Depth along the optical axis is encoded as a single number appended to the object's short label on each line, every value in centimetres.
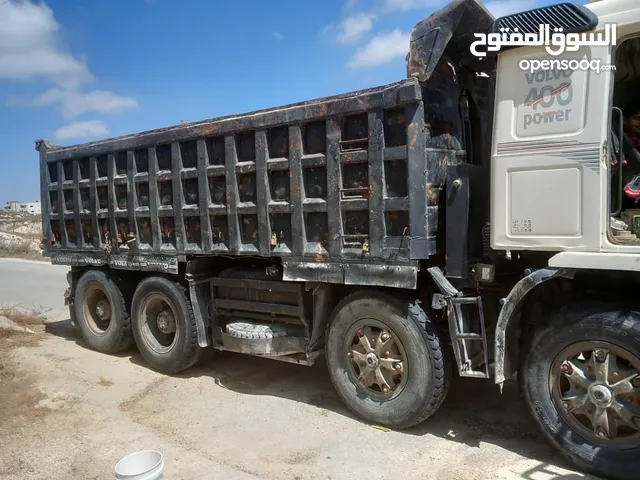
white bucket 298
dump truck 338
